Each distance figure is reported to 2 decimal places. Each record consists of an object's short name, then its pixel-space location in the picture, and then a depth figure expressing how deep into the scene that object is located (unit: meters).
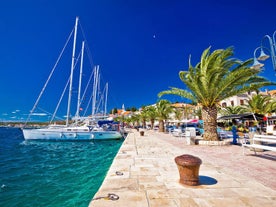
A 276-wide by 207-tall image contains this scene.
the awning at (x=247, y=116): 14.73
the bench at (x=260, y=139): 6.52
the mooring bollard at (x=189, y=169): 4.23
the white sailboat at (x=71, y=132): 24.22
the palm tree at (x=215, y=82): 12.21
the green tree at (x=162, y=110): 33.47
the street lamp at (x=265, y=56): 8.51
